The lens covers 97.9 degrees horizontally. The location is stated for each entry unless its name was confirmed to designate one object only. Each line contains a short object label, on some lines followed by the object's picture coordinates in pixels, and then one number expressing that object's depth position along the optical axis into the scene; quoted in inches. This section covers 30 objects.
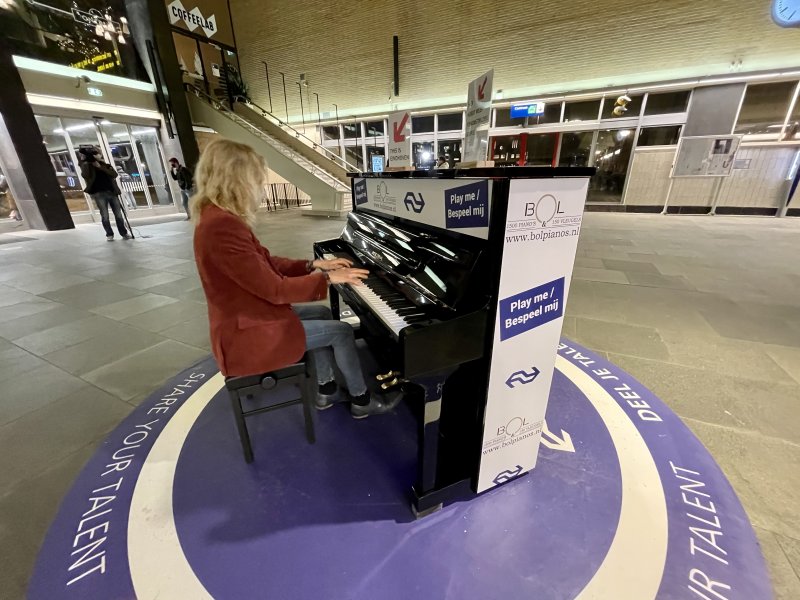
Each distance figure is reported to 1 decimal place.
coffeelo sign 361.1
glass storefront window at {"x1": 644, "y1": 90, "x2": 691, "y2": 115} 358.6
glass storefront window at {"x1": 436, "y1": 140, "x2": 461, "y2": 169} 501.0
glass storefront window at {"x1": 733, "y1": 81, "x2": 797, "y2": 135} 331.3
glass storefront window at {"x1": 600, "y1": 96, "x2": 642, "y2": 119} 378.6
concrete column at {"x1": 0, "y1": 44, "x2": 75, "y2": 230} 281.1
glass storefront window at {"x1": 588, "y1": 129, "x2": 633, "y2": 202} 398.6
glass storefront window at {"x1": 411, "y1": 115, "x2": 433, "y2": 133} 508.7
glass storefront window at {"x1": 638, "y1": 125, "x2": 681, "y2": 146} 368.8
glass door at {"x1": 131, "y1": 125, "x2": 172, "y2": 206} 421.1
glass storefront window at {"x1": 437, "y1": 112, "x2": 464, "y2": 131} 487.9
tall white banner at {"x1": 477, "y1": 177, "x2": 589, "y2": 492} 42.7
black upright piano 43.2
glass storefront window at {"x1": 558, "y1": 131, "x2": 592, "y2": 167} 413.1
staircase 395.9
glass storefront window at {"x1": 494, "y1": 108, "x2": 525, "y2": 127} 440.8
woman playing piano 51.0
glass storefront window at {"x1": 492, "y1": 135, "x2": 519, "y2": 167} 449.1
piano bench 59.5
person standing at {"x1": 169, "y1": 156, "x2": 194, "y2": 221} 345.1
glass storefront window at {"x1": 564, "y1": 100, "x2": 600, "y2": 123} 401.2
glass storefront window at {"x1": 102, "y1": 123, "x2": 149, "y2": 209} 398.0
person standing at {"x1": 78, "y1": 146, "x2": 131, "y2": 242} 246.6
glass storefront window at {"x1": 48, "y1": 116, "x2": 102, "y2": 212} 352.8
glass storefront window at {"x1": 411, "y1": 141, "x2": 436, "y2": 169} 511.5
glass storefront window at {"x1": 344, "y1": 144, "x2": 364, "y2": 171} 584.3
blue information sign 399.0
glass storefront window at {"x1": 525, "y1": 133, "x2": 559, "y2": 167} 431.5
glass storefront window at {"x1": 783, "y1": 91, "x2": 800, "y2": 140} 326.6
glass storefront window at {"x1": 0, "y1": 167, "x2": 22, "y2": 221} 325.8
